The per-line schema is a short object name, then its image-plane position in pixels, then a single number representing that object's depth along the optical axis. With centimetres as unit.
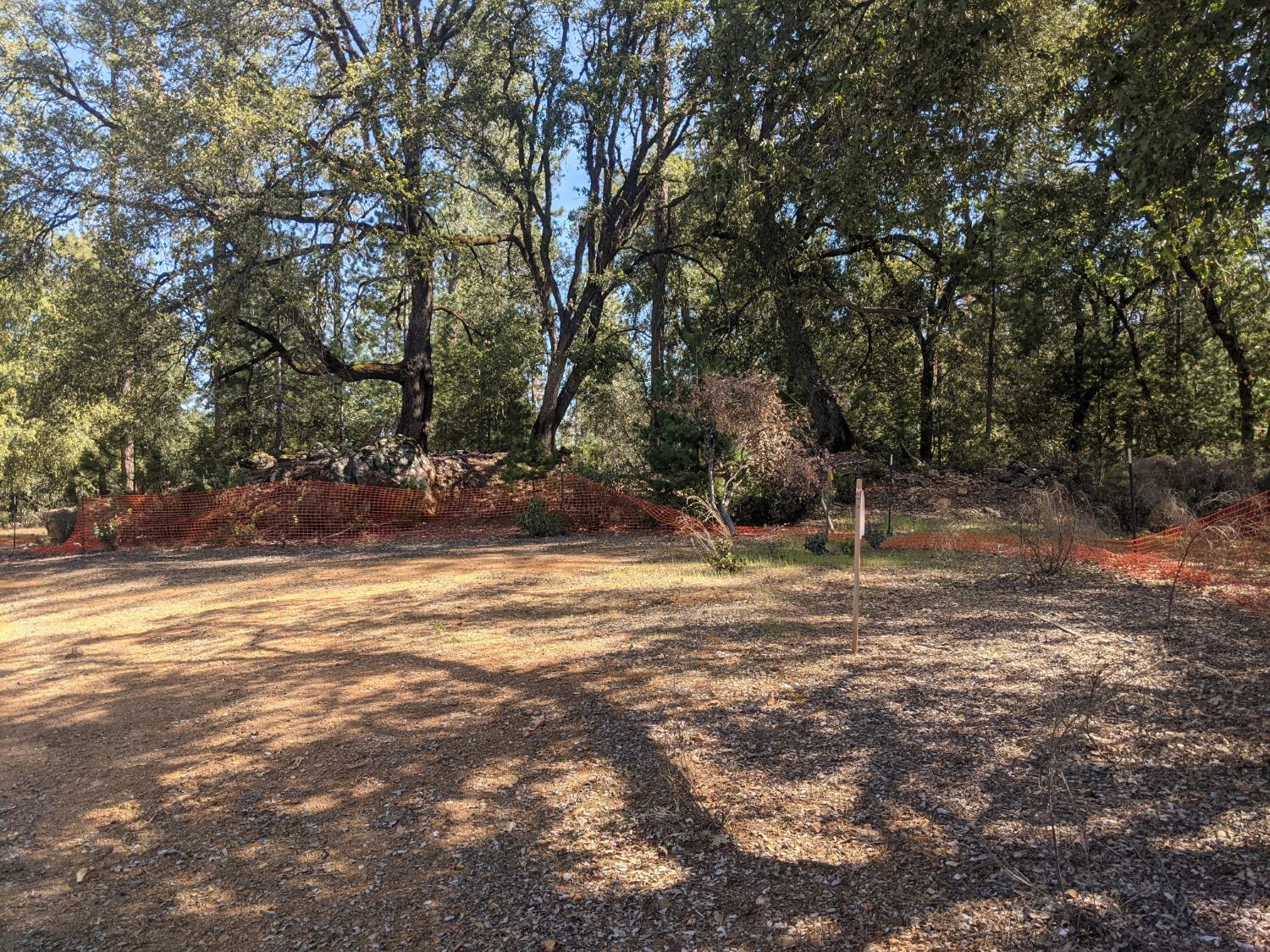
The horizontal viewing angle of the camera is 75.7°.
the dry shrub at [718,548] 1041
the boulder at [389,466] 1973
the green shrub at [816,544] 1177
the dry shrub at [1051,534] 888
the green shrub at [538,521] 1689
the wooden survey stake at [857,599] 608
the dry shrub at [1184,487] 1277
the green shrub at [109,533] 1758
